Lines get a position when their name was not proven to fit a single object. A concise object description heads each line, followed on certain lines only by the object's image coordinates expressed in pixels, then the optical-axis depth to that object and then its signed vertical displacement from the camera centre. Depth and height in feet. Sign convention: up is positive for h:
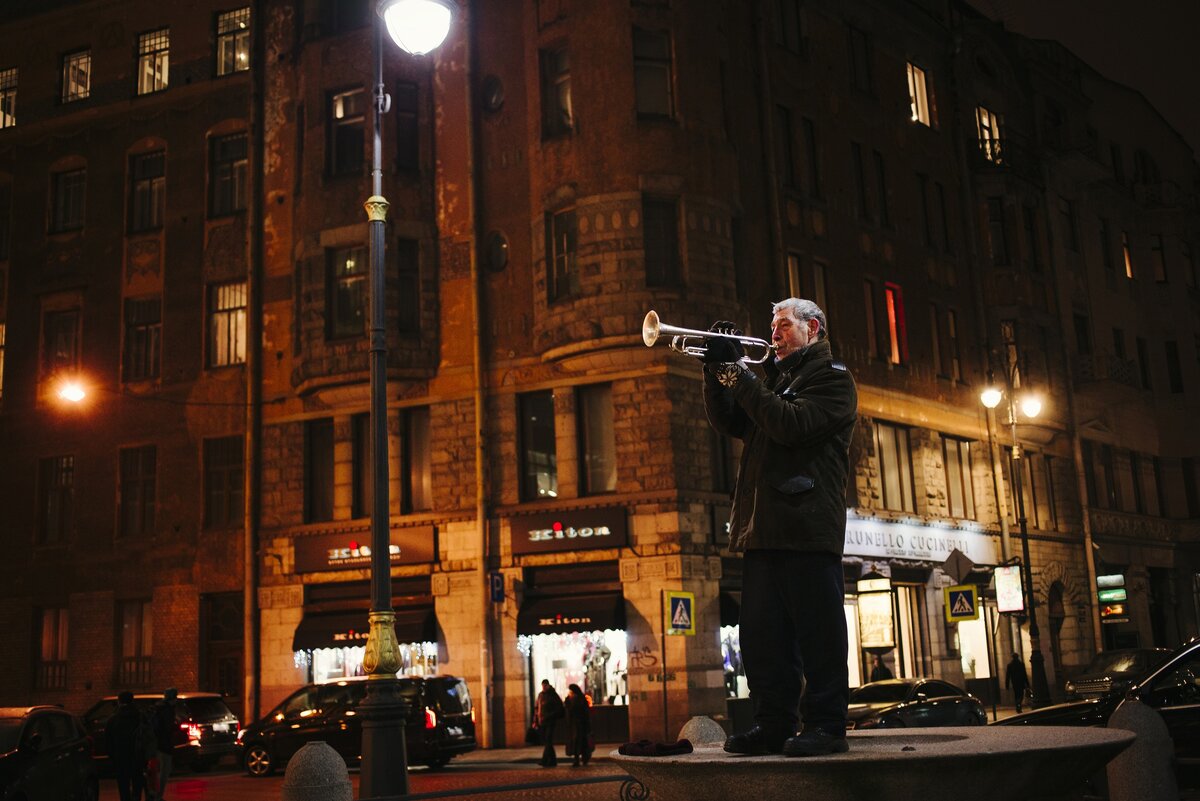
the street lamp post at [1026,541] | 107.65 +7.90
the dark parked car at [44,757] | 50.37 -2.76
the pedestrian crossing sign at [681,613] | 83.76 +2.72
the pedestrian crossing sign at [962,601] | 90.33 +2.83
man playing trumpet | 21.18 +1.93
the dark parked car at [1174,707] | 43.09 -2.34
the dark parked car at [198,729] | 90.48 -3.30
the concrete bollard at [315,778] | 29.25 -2.26
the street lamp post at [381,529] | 46.09 +5.44
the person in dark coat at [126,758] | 60.44 -3.35
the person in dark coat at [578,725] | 80.53 -3.83
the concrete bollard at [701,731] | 32.94 -1.86
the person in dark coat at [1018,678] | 113.64 -3.15
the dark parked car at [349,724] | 81.92 -3.24
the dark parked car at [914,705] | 77.97 -3.48
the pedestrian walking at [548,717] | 81.30 -3.31
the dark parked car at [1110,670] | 89.61 -2.31
